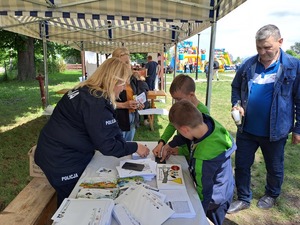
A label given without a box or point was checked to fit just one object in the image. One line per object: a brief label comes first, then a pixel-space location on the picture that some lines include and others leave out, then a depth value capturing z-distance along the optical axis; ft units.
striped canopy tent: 8.38
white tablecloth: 4.13
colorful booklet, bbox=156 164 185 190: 5.12
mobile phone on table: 5.81
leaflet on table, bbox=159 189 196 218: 4.25
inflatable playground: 92.43
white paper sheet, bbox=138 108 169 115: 15.57
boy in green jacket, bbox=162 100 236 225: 4.95
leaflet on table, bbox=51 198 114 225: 3.78
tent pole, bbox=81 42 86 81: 37.24
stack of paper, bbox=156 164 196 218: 4.34
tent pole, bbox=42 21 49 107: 19.39
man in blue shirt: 7.41
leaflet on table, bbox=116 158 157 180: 5.51
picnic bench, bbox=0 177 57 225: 5.72
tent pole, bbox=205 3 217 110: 8.74
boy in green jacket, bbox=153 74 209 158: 6.63
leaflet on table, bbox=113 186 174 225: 3.98
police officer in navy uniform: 5.12
